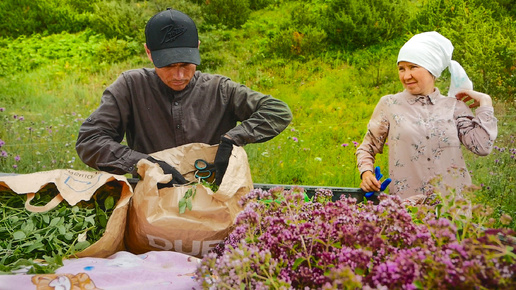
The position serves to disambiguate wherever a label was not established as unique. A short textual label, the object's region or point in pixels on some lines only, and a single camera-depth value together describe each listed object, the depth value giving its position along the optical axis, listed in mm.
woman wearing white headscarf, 1770
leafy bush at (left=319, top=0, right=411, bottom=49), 5023
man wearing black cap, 1781
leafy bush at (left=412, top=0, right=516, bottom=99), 3436
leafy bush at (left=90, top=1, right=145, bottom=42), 6648
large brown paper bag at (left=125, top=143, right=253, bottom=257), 1454
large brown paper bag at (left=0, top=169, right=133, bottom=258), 1452
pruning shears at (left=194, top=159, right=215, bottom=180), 1712
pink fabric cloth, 1105
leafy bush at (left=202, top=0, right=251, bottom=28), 6207
